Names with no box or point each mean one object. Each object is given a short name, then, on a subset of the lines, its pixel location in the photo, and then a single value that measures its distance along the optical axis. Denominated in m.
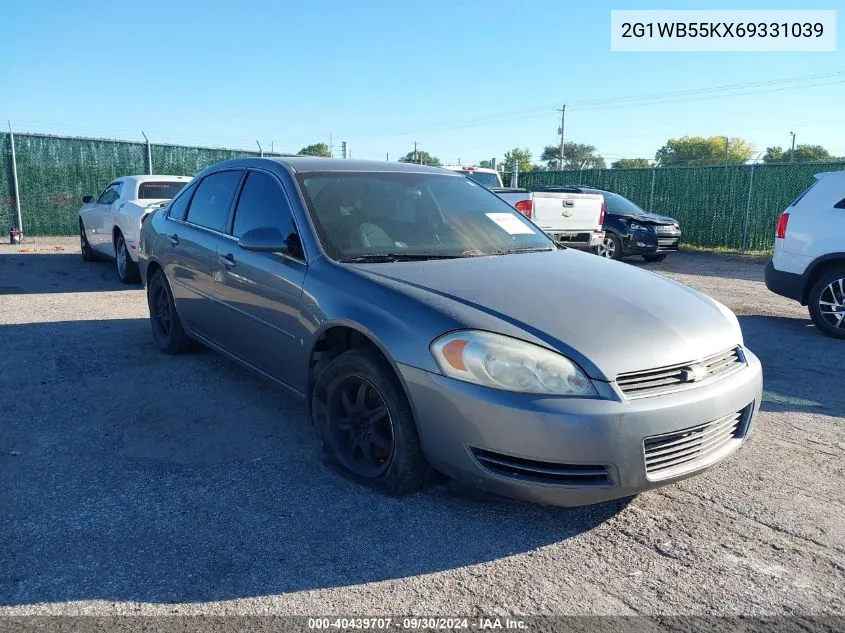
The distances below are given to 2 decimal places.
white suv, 7.03
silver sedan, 2.75
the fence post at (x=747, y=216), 16.23
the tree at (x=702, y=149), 101.62
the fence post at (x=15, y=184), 15.65
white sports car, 9.30
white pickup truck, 10.38
